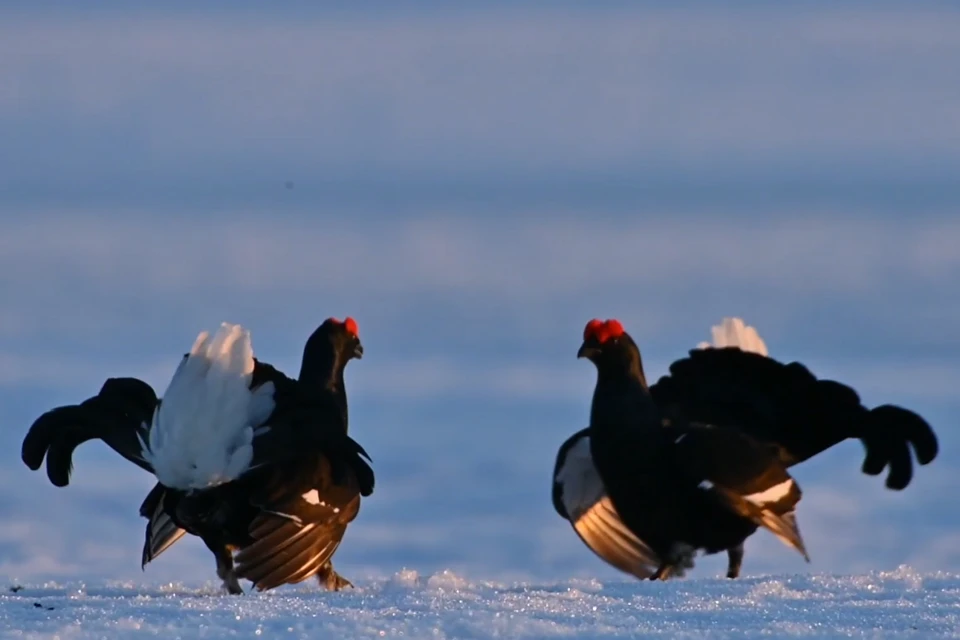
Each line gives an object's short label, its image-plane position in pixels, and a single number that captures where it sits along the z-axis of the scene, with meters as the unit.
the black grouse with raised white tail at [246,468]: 14.55
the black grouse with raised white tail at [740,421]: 16.97
